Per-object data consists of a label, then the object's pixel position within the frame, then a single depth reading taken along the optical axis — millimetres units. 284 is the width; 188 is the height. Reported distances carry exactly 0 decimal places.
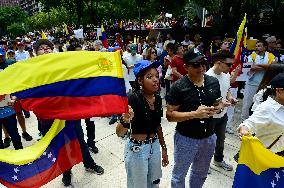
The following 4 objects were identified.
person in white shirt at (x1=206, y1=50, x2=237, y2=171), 4098
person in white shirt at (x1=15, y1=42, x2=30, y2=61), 9324
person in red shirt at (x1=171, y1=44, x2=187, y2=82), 6449
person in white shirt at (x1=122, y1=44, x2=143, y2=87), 7505
